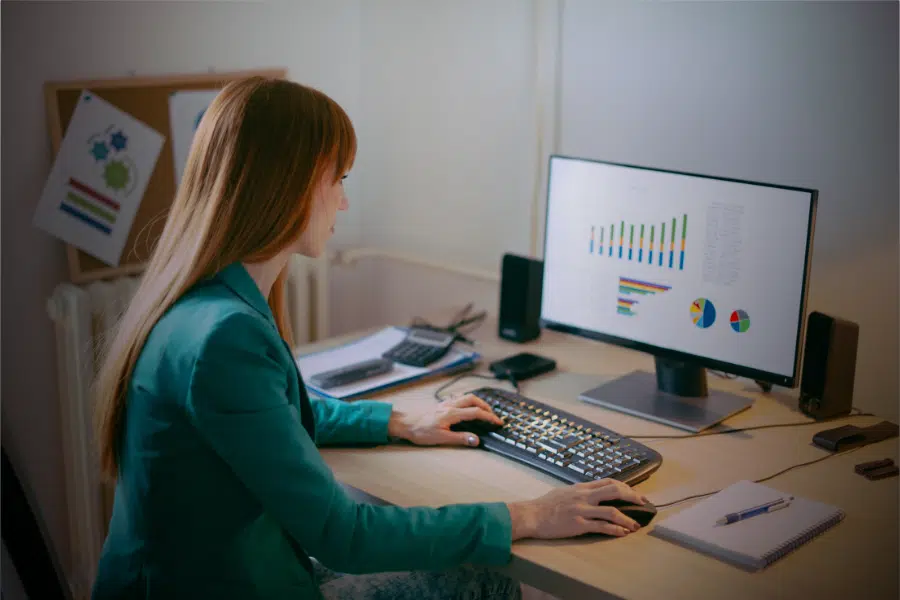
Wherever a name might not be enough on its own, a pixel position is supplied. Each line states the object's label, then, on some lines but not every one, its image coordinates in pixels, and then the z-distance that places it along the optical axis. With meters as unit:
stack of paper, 1.80
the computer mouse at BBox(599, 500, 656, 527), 1.34
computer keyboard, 1.46
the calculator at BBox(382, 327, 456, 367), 1.92
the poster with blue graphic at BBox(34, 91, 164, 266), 2.04
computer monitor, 1.58
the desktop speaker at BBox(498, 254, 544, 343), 2.06
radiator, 2.06
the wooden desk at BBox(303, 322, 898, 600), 1.21
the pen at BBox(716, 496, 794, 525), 1.34
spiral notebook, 1.26
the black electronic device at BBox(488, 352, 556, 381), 1.89
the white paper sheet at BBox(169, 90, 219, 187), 2.20
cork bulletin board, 2.03
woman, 1.18
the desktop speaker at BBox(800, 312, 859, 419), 1.68
